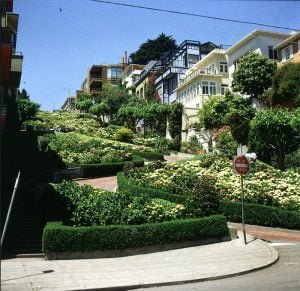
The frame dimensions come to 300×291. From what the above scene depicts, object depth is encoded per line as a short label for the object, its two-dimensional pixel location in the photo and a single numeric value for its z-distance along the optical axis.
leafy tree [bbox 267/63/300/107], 43.19
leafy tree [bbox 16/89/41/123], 69.31
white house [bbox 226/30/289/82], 52.44
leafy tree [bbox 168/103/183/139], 57.53
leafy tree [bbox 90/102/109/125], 78.06
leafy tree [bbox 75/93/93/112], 91.19
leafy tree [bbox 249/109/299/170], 31.92
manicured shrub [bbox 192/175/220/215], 18.78
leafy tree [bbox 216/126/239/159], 37.88
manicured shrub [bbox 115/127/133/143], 55.44
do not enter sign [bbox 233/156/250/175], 17.91
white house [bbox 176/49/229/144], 57.94
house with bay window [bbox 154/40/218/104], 72.25
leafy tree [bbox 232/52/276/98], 48.31
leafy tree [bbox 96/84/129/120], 81.75
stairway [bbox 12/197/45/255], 16.84
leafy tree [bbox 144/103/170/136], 59.88
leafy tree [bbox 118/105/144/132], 65.25
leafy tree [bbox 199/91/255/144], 46.62
